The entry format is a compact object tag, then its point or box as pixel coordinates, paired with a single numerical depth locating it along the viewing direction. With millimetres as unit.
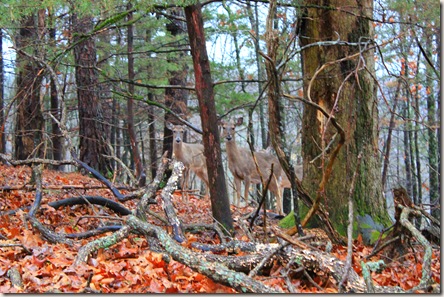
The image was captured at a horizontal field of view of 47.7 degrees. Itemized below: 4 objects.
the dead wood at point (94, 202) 6607
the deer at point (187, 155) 13484
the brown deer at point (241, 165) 13164
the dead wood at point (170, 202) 5137
